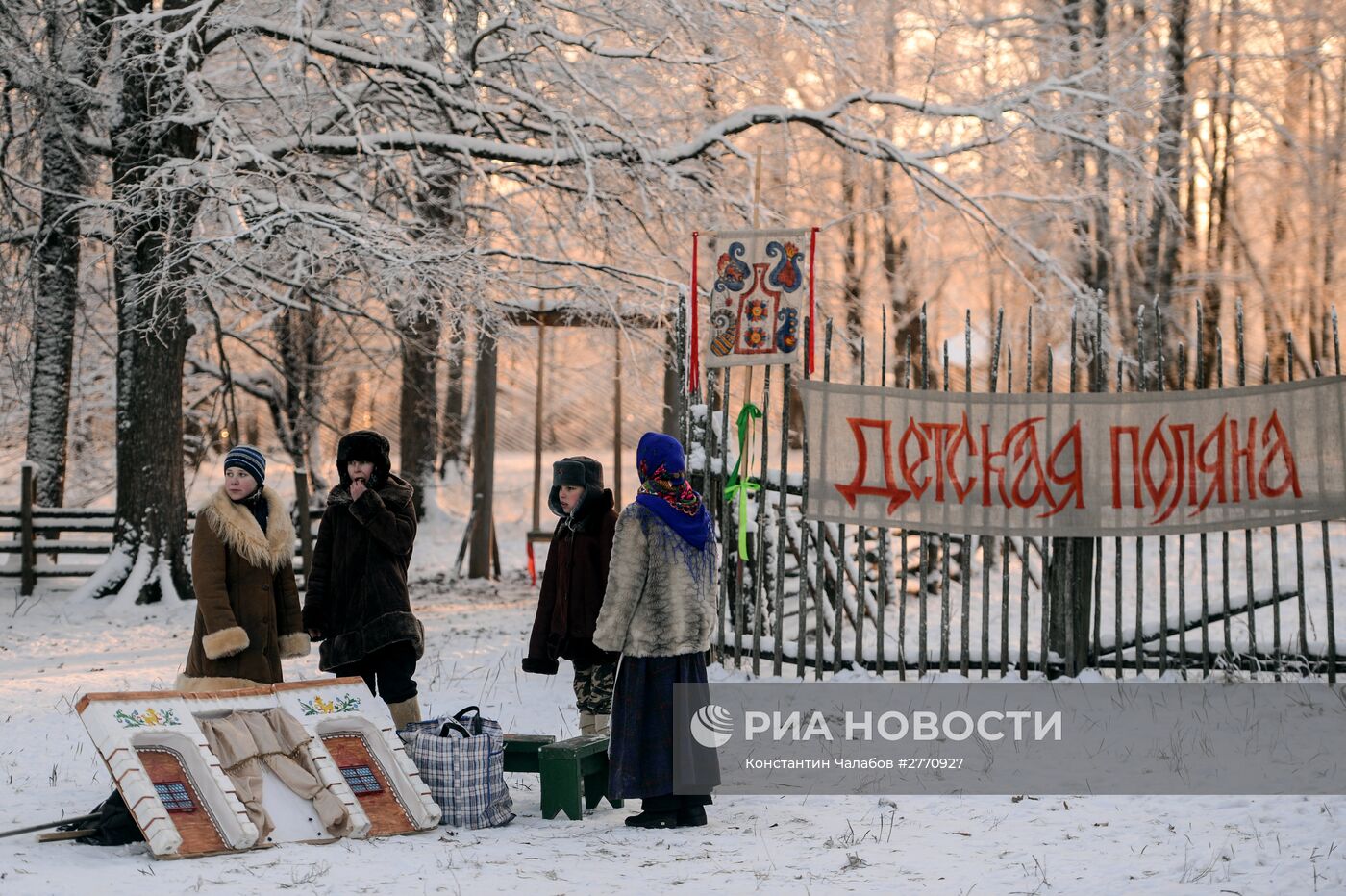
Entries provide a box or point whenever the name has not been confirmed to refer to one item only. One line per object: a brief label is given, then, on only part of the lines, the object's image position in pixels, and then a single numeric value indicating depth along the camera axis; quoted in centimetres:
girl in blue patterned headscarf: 1143
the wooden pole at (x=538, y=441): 3852
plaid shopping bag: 1132
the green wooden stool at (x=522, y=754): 1205
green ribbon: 1650
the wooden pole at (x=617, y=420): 3637
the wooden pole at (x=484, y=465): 3406
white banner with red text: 1619
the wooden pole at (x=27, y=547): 2748
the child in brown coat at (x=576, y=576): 1293
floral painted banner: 1758
